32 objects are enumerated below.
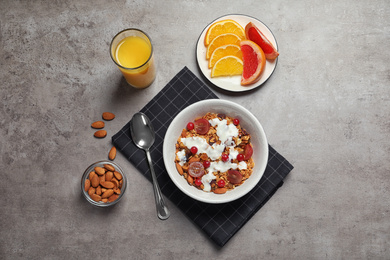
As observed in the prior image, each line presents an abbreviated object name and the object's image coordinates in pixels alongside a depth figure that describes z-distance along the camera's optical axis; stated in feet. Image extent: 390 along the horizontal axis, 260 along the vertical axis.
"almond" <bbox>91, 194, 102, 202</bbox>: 2.39
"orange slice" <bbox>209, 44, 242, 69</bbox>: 2.48
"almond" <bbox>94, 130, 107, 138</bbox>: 2.51
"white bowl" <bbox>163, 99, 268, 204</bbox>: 2.27
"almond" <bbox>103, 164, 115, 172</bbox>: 2.42
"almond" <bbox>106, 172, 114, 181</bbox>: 2.41
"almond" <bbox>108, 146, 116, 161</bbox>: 2.49
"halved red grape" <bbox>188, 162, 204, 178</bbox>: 2.32
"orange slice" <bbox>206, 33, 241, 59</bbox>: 2.49
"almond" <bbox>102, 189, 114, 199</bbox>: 2.39
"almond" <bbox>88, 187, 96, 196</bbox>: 2.41
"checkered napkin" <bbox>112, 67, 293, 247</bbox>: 2.41
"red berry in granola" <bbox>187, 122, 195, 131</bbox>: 2.37
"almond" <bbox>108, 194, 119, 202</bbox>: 2.40
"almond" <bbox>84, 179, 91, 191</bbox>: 2.40
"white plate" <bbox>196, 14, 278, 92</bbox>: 2.48
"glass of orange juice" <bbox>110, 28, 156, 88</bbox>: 2.35
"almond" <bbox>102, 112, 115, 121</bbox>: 2.52
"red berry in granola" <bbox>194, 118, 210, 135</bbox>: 2.36
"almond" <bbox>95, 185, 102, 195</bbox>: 2.41
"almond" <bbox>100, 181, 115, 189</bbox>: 2.40
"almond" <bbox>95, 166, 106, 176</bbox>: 2.42
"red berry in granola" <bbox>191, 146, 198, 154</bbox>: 2.33
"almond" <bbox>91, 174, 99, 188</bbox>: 2.41
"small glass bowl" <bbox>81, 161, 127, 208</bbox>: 2.38
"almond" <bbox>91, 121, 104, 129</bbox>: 2.51
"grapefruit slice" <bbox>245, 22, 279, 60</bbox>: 2.46
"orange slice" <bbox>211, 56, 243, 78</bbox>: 2.46
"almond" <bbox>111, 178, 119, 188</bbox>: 2.41
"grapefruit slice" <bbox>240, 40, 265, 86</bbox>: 2.44
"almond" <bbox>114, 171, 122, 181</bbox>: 2.42
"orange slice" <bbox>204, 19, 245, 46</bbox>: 2.50
